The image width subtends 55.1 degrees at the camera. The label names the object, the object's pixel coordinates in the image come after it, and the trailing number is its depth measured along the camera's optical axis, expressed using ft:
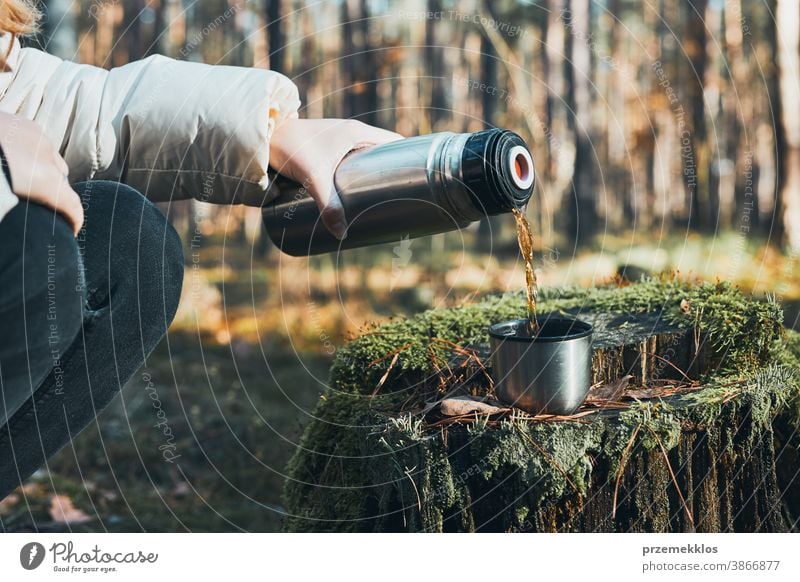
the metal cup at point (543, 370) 5.90
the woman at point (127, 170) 5.74
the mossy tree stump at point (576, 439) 6.01
